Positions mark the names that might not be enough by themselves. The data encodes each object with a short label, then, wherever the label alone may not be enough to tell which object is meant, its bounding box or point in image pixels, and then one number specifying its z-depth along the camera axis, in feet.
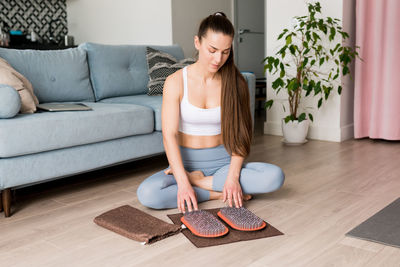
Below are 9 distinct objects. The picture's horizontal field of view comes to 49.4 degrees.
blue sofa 6.27
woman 6.14
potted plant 11.07
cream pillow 6.91
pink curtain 11.20
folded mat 5.27
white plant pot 11.50
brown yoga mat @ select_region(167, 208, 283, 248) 5.11
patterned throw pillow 10.19
